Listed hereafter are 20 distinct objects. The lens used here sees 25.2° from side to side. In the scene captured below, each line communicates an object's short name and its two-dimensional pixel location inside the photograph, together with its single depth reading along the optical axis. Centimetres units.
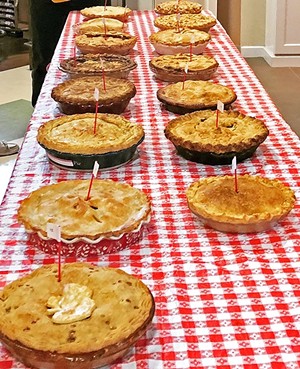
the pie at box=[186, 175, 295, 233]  139
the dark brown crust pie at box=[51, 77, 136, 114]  204
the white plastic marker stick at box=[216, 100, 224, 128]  183
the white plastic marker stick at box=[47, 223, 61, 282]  125
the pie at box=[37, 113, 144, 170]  170
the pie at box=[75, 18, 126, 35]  295
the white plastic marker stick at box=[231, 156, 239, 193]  149
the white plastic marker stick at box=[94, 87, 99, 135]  188
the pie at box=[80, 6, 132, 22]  327
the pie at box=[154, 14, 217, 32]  298
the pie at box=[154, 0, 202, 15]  329
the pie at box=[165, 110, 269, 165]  172
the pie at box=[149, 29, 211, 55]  267
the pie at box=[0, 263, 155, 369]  100
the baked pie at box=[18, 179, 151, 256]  133
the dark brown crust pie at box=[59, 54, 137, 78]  233
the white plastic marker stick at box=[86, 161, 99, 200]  147
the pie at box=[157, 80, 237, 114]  205
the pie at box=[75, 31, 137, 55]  267
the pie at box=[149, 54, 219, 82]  234
